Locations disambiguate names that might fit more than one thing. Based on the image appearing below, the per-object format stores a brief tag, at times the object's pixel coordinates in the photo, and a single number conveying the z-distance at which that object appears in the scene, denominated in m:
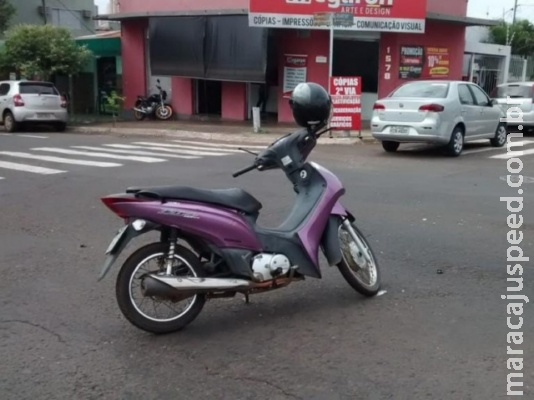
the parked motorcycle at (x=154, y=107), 23.77
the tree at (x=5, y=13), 29.27
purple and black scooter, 4.15
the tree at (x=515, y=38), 42.47
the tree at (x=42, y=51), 23.03
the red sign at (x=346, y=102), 16.88
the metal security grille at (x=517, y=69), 30.47
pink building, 19.81
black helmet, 4.65
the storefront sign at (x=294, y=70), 21.30
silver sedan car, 13.23
